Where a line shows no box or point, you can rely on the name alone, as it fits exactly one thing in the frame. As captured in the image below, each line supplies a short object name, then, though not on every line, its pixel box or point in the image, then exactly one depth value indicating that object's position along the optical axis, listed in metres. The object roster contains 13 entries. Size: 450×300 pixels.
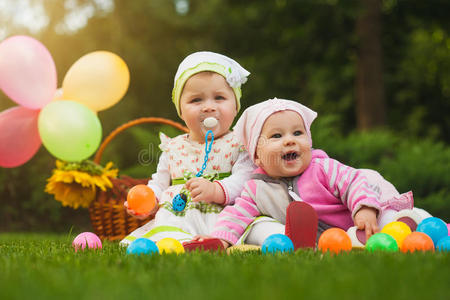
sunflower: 3.36
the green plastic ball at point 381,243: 1.99
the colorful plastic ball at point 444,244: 2.02
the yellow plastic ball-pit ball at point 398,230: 2.16
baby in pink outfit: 2.51
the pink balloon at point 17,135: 3.77
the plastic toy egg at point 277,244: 2.04
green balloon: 3.50
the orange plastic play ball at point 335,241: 2.04
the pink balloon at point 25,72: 3.71
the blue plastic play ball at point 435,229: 2.20
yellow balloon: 3.95
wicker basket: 3.41
